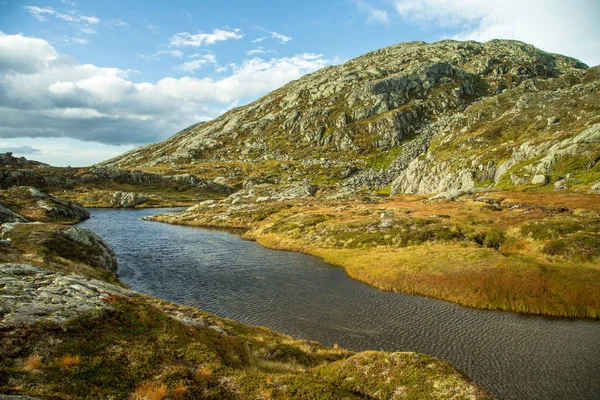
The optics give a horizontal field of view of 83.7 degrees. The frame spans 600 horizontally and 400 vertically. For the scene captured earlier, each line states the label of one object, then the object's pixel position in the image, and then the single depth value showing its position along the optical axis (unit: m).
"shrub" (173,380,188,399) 14.34
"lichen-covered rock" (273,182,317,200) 161.88
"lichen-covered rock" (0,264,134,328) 17.08
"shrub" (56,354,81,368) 14.52
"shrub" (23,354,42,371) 13.71
